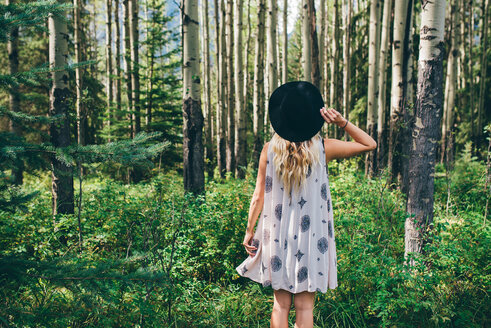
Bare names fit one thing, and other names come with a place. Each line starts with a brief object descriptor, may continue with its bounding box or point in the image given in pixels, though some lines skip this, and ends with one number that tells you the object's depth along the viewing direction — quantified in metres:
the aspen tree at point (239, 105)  11.16
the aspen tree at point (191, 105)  5.64
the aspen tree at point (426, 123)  3.58
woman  2.27
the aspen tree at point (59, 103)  5.02
